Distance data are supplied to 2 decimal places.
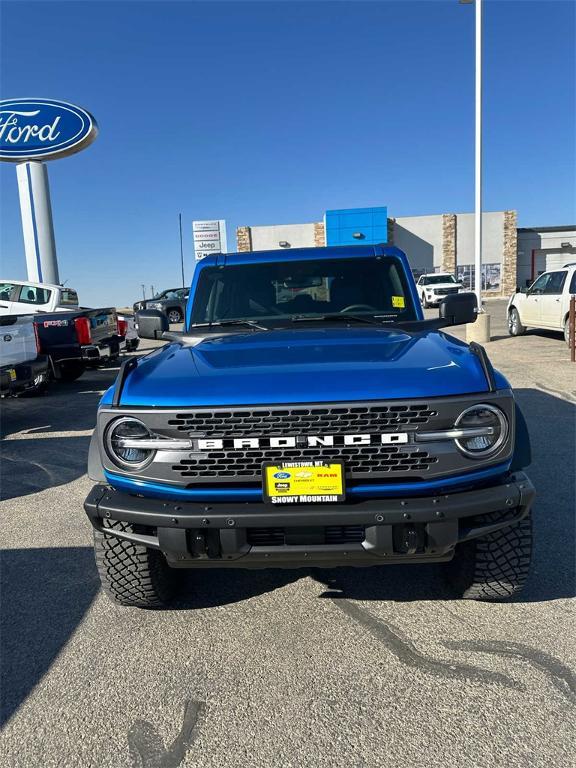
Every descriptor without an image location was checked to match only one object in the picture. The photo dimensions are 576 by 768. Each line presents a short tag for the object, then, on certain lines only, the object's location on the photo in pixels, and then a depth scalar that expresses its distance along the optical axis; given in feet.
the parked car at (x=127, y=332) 37.86
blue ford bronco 7.57
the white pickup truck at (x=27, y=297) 41.29
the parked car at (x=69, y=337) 30.35
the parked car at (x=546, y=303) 40.52
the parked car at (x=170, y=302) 85.05
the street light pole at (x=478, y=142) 49.19
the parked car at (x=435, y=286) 98.81
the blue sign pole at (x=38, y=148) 54.19
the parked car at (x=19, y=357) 23.12
